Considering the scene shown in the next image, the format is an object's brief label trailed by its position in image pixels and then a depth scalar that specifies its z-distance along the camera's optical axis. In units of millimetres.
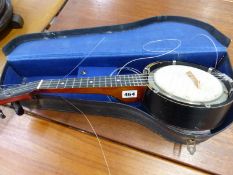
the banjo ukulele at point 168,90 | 532
